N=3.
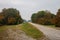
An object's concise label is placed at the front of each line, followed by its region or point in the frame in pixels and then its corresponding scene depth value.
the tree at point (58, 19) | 20.64
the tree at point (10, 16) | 32.38
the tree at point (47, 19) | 31.46
